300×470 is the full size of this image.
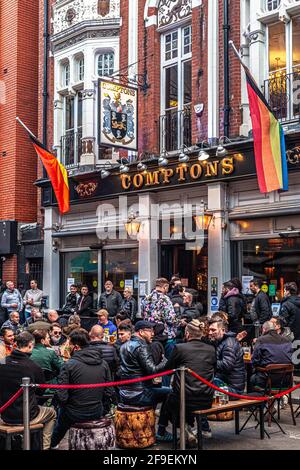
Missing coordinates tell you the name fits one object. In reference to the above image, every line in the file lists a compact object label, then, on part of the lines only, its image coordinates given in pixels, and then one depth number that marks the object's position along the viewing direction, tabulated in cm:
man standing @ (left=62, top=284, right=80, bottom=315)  1608
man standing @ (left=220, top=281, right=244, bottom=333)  1189
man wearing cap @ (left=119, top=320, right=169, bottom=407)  776
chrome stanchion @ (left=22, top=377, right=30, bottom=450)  648
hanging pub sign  1473
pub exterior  1359
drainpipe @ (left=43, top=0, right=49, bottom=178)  1952
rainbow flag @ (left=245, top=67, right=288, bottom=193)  1174
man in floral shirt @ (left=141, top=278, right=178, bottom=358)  1064
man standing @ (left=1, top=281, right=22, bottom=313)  1673
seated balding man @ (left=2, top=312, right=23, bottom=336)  1205
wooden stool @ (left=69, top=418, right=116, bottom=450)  692
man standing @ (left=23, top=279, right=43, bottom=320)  1741
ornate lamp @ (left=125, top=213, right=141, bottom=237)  1603
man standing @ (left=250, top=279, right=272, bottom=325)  1205
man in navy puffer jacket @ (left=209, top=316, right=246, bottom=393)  837
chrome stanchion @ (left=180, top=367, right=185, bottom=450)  725
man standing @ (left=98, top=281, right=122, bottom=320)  1455
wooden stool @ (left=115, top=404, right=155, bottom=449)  768
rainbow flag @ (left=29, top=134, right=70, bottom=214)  1627
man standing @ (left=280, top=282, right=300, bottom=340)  1146
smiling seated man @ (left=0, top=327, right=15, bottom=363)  954
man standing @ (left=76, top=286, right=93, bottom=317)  1556
